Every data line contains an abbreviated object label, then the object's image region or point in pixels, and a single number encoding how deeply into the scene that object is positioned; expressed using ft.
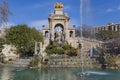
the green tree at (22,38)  74.50
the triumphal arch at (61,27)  86.32
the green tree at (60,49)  69.34
